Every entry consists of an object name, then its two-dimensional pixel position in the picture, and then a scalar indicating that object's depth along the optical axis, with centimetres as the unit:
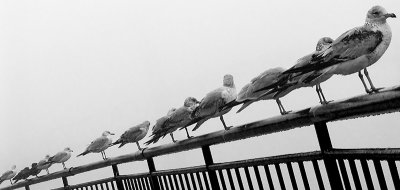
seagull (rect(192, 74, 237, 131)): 478
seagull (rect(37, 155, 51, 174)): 1362
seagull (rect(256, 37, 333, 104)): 310
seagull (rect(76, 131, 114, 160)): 1174
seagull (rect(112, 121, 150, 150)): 928
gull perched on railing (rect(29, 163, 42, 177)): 1376
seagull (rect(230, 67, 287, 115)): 387
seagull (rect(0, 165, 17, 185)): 1830
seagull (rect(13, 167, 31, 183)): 1403
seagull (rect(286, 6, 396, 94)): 310
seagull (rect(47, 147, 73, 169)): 1415
